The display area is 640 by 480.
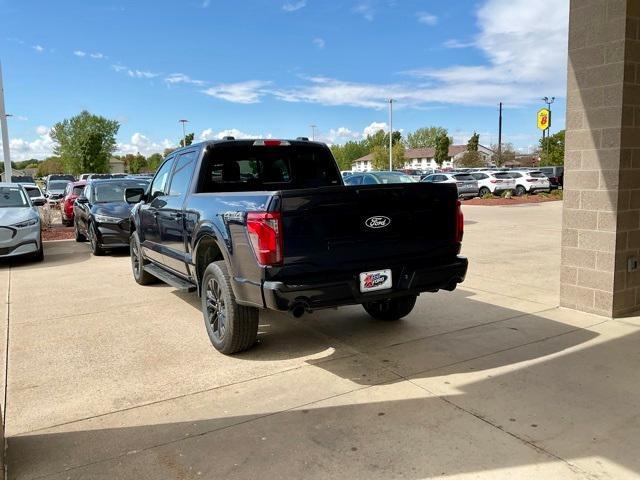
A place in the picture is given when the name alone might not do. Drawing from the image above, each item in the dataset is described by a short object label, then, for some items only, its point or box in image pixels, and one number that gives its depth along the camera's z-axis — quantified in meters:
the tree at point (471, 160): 91.94
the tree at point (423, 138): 149.38
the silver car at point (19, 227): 10.02
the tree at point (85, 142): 71.94
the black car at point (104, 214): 11.28
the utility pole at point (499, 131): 63.16
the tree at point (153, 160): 106.64
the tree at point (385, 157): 98.21
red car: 18.12
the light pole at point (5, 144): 20.25
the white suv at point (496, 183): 32.12
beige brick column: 5.43
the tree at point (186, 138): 57.92
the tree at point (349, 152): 136.50
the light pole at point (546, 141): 64.12
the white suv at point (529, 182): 31.95
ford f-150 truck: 4.06
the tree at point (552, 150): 70.56
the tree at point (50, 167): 91.69
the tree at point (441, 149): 97.88
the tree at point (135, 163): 104.57
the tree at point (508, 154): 101.93
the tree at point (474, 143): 91.19
